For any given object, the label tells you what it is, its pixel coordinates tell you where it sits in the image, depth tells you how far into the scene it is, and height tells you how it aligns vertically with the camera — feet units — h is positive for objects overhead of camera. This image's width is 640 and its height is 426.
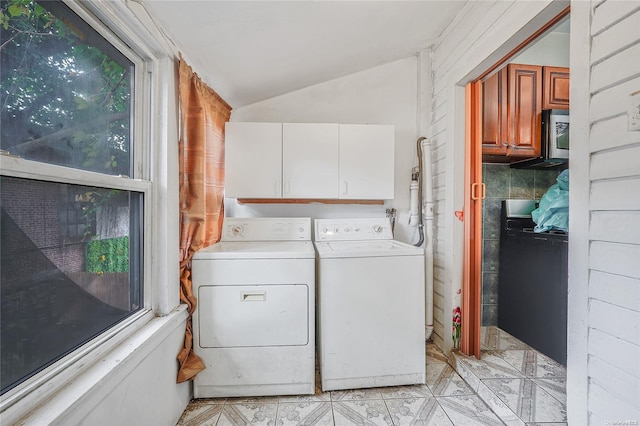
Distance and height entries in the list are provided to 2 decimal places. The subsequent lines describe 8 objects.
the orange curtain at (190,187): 4.65 +0.42
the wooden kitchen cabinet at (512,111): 6.26 +2.49
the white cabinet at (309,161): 6.33 +1.24
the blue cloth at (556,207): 5.44 +0.10
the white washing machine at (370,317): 5.04 -2.15
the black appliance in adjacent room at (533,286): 5.41 -1.79
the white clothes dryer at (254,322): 4.91 -2.20
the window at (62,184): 2.40 +0.28
